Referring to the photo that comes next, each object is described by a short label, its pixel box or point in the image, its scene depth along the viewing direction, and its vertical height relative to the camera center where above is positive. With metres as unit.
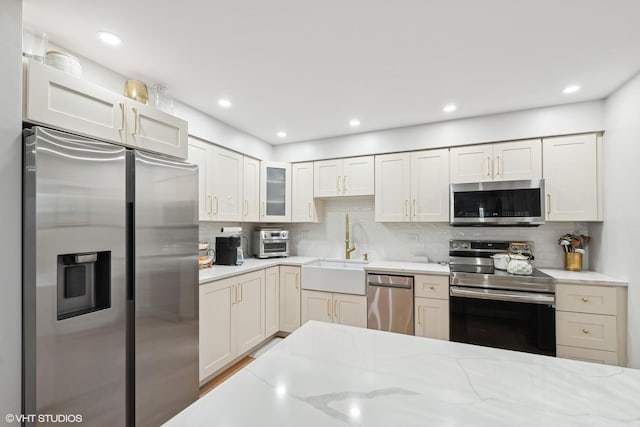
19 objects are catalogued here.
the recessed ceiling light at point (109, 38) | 1.63 +1.06
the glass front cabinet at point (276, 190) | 3.67 +0.35
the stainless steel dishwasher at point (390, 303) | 2.82 -0.89
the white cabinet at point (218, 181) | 2.69 +0.37
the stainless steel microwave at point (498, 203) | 2.66 +0.12
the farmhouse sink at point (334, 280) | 3.01 -0.71
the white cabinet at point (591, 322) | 2.22 -0.87
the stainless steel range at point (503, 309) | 2.36 -0.83
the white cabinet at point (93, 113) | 1.38 +0.61
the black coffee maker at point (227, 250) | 3.02 -0.37
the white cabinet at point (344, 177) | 3.42 +0.49
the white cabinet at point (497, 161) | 2.72 +0.55
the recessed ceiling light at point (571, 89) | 2.31 +1.05
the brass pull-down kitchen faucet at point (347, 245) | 3.62 -0.38
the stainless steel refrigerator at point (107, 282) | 1.27 -0.35
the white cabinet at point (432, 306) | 2.69 -0.88
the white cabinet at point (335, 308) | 3.00 -1.02
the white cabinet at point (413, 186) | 3.06 +0.33
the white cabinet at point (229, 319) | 2.32 -0.95
